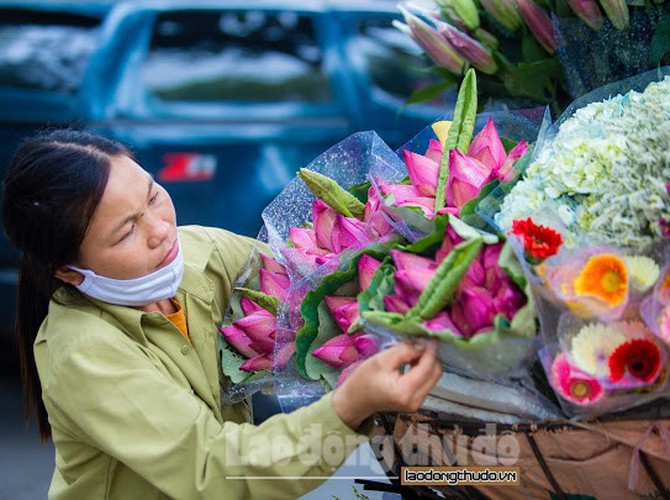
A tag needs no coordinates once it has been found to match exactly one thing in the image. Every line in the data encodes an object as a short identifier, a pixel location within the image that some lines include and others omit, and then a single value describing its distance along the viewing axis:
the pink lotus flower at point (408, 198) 1.57
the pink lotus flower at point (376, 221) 1.62
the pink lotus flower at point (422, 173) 1.64
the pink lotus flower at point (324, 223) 1.76
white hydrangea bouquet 1.36
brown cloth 1.33
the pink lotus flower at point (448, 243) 1.45
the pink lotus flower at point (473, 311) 1.34
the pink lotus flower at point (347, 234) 1.65
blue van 4.57
